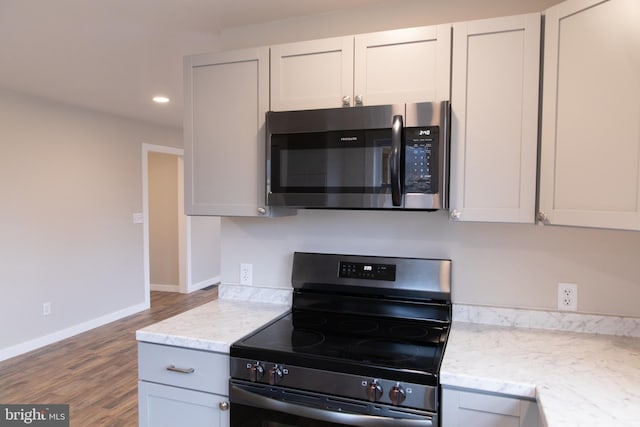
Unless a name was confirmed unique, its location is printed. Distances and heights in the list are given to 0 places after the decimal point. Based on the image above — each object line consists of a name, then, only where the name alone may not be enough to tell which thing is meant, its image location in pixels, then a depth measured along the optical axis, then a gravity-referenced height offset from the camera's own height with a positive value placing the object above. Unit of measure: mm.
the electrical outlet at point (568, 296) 1733 -407
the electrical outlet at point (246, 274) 2227 -414
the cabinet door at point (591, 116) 1251 +272
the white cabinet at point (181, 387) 1561 -744
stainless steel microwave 1548 +162
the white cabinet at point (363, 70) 1610 +529
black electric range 1328 -553
